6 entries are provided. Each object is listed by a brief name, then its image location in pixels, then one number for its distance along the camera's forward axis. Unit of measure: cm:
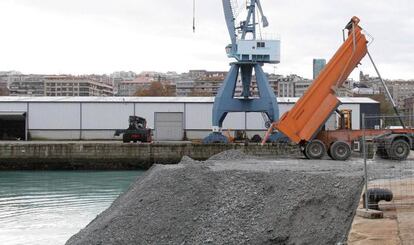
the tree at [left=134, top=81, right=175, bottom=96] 11965
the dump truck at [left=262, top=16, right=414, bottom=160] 2375
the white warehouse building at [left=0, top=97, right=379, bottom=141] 5372
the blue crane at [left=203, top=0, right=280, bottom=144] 4291
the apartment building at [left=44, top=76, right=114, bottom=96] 18050
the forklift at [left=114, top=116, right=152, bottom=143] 4359
